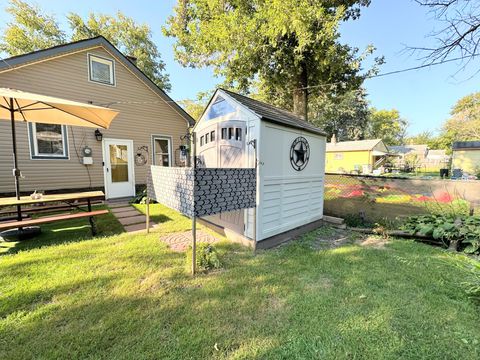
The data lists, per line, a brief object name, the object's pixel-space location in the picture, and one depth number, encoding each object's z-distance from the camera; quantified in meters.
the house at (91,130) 6.31
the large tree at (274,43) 7.05
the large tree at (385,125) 40.16
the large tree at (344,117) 24.68
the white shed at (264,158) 3.79
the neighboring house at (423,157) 26.06
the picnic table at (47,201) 3.59
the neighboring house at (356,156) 23.02
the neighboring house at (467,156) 16.46
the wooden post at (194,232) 2.88
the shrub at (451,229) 3.72
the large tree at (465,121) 24.20
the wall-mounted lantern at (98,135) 7.36
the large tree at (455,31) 3.34
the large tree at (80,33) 14.12
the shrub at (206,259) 3.15
